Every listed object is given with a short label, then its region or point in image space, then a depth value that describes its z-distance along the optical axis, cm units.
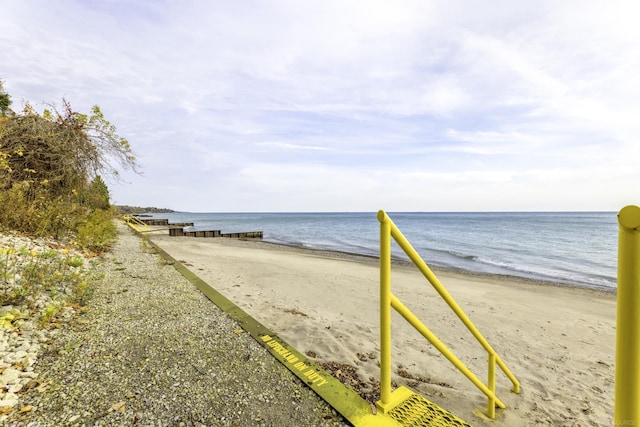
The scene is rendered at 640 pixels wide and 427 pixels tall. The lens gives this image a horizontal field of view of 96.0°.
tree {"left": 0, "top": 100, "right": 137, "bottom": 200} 679
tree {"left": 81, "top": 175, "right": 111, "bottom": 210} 1042
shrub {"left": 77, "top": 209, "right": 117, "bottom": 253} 751
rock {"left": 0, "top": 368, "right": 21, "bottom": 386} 231
